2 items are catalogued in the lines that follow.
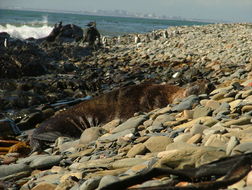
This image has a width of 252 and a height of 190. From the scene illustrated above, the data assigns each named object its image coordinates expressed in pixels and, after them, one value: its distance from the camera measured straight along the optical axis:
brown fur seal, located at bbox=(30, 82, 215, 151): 12.12
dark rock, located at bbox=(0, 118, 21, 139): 13.66
